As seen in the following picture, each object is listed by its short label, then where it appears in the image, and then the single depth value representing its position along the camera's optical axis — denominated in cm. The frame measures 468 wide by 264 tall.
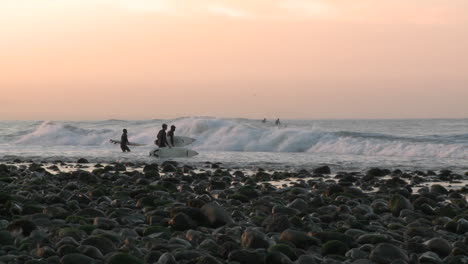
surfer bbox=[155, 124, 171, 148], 5616
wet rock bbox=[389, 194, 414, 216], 1992
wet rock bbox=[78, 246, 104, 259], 1173
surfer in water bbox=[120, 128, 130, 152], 6319
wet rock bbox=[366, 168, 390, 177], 3616
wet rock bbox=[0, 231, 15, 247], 1318
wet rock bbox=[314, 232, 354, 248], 1424
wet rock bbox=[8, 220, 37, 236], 1448
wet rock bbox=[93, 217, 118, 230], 1566
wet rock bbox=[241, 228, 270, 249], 1349
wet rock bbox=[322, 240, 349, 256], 1342
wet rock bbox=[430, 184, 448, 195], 2656
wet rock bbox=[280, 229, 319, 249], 1402
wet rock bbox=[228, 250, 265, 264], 1209
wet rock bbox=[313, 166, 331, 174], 3797
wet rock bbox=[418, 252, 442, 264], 1272
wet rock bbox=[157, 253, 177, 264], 1163
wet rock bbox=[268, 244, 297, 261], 1267
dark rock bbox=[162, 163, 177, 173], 3866
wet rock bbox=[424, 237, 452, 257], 1366
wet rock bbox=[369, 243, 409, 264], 1256
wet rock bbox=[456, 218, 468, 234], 1666
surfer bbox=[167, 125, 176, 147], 5745
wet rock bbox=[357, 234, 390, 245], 1424
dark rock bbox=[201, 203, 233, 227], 1620
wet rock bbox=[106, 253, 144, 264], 1103
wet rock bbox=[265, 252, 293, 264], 1198
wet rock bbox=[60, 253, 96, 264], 1119
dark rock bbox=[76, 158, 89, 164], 4680
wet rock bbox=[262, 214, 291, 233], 1577
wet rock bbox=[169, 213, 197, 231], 1580
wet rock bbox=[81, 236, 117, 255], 1251
